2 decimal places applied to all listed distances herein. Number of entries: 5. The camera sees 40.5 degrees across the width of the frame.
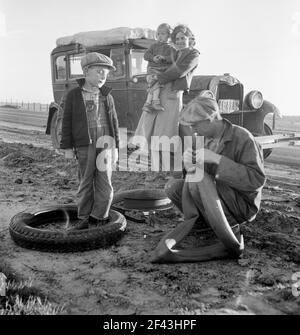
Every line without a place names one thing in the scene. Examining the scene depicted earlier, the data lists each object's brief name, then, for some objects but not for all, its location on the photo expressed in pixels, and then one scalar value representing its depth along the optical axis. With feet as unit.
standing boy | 12.26
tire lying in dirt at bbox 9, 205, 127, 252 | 11.51
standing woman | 16.46
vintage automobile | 26.04
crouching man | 10.12
